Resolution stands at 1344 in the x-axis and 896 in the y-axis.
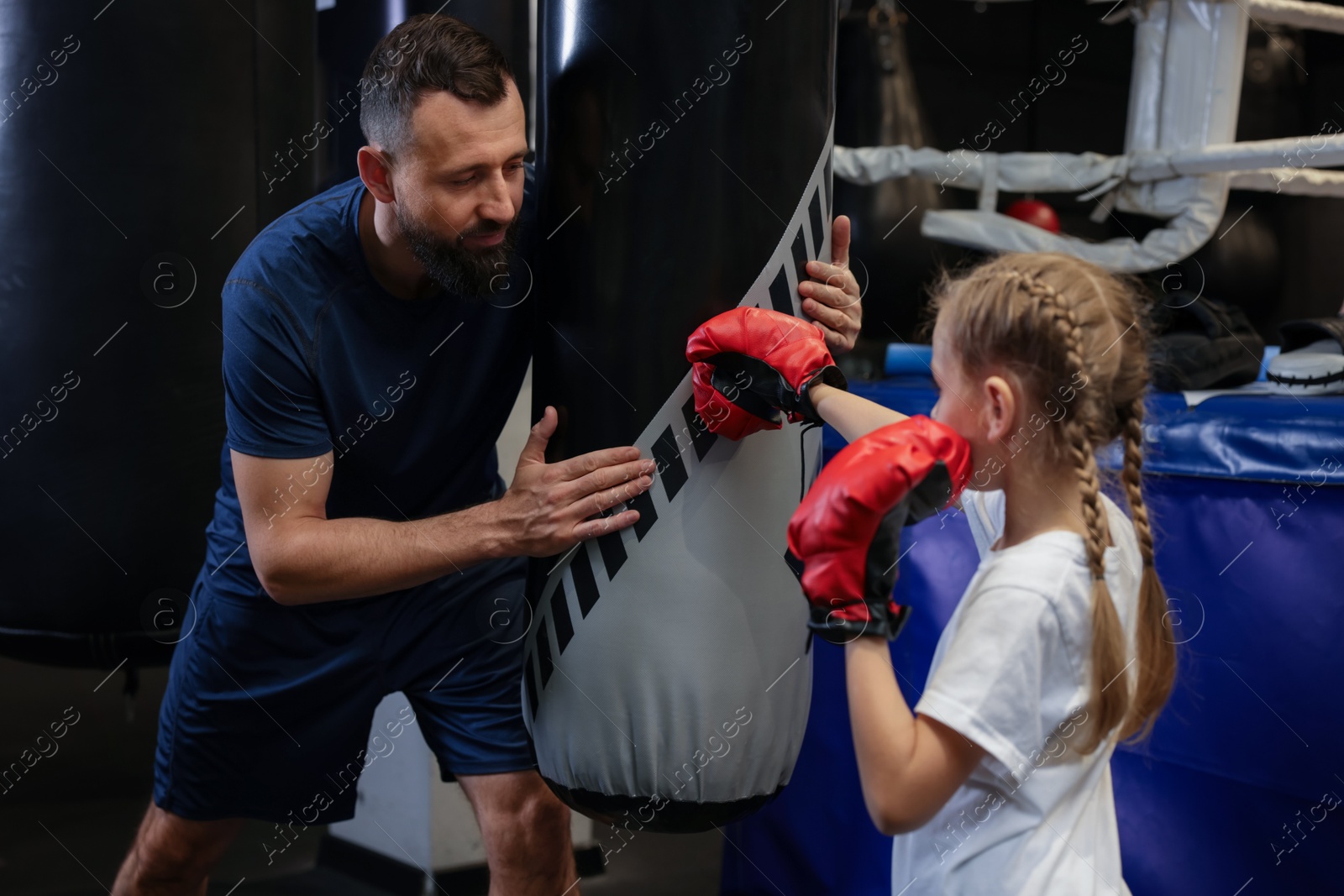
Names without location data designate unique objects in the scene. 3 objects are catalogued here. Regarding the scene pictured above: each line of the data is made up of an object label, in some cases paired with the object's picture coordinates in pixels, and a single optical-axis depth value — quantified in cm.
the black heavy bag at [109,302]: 152
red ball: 254
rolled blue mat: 244
